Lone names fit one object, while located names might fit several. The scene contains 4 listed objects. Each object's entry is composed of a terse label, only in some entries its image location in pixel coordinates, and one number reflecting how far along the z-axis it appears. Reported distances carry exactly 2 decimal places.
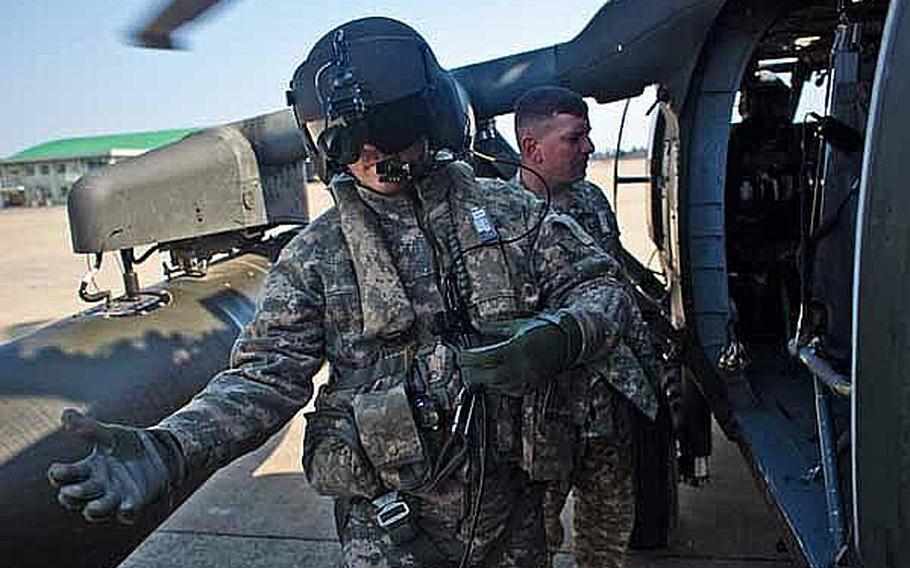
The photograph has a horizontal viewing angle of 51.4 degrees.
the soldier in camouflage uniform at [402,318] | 1.90
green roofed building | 53.09
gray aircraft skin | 1.43
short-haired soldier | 2.77
